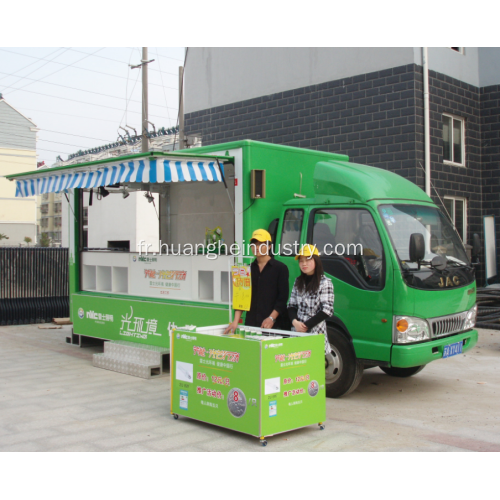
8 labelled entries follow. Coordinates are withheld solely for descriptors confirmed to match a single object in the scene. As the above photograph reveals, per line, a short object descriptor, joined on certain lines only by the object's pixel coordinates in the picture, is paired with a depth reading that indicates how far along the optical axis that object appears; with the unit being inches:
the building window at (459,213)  552.1
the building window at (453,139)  550.3
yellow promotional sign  252.5
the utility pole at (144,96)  892.1
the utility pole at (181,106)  773.6
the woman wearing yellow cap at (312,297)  237.9
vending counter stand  207.3
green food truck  259.3
